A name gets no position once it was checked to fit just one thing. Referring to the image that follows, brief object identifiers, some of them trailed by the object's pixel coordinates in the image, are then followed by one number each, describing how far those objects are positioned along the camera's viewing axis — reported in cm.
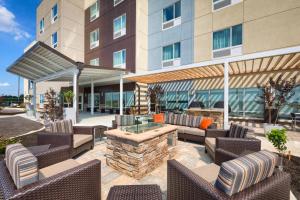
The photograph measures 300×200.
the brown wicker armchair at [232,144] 326
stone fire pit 348
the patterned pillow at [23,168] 178
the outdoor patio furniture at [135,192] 207
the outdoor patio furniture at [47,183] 175
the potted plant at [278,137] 359
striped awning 679
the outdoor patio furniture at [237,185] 166
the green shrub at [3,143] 400
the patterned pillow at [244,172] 166
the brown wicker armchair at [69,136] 418
